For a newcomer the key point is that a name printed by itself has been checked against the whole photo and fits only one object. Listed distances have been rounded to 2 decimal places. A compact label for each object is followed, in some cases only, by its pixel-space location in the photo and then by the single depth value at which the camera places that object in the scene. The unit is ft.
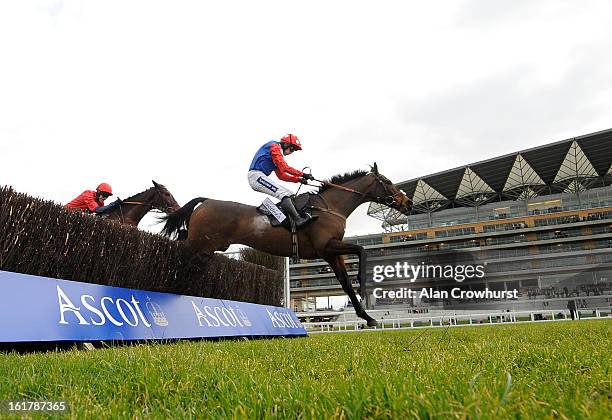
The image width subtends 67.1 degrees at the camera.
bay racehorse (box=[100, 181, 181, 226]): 35.56
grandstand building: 229.66
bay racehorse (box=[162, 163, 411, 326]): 26.14
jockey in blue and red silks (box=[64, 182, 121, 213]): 35.27
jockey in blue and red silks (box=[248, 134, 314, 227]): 26.13
